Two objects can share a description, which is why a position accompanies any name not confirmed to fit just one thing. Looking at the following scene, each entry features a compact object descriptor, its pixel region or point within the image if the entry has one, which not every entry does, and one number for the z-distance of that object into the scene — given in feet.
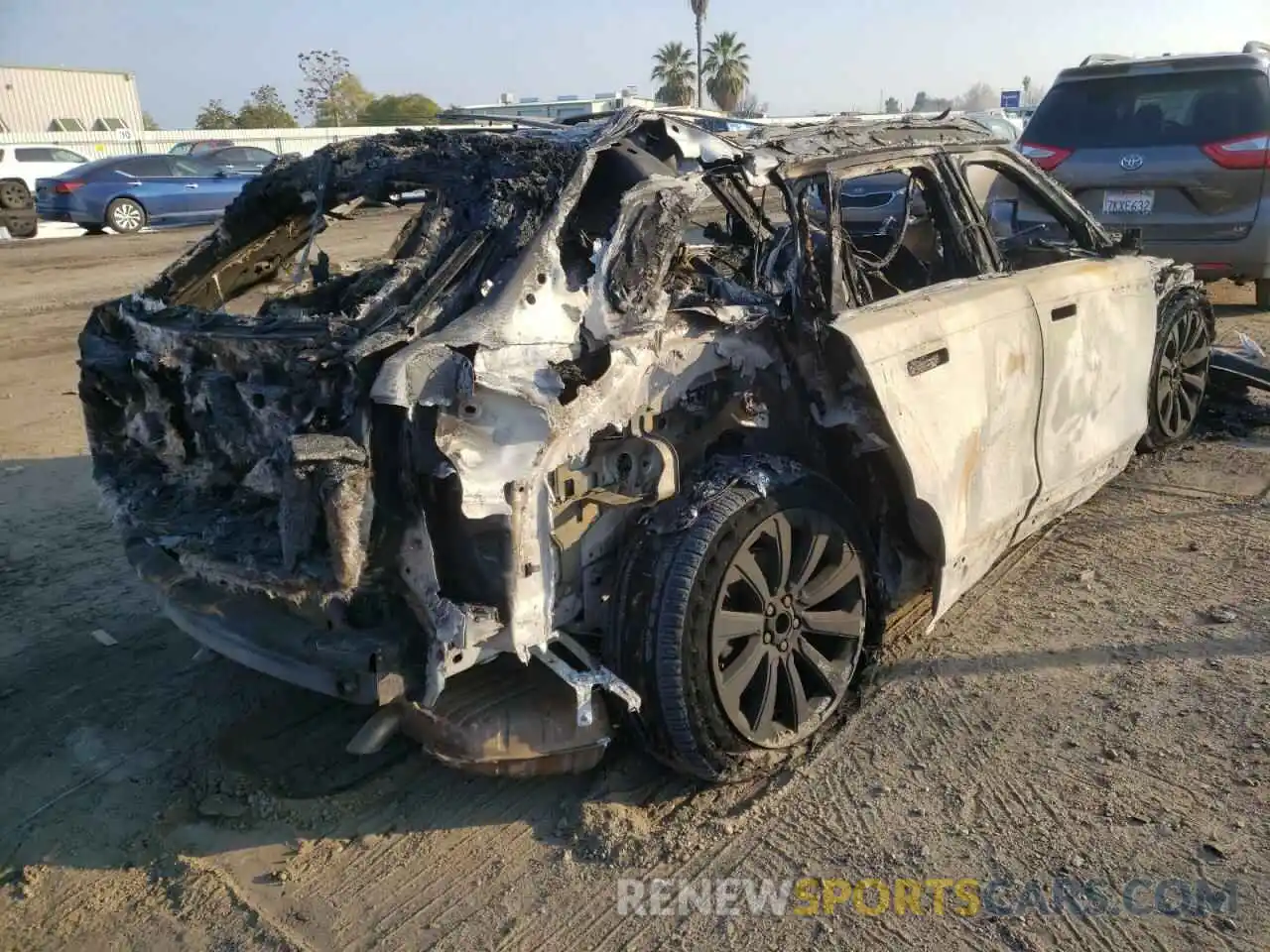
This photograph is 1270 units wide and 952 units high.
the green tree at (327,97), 176.52
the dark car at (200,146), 70.98
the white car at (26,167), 63.10
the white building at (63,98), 141.49
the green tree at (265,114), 172.86
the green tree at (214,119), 179.63
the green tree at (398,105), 167.43
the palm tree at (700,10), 172.04
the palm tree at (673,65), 202.40
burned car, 8.45
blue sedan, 60.75
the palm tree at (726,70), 194.18
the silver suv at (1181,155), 24.66
